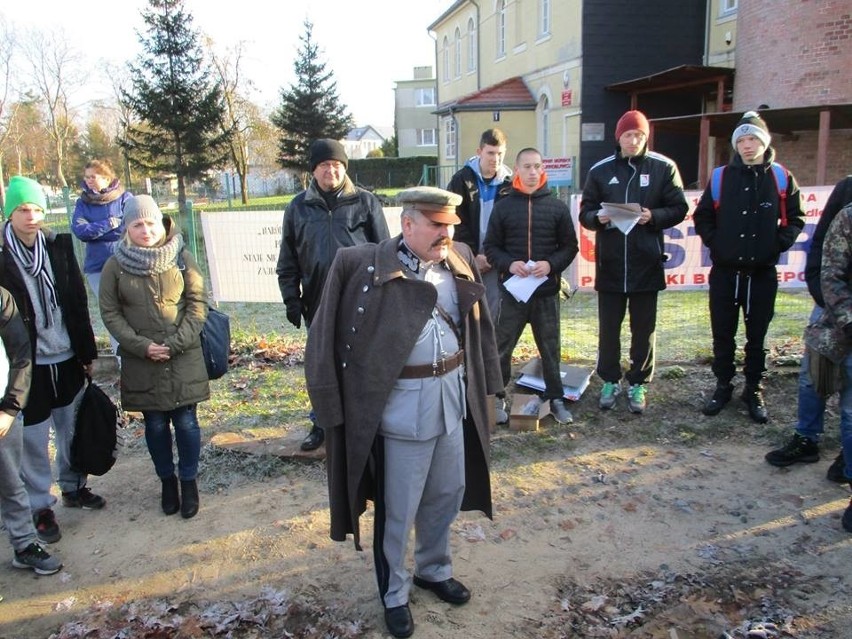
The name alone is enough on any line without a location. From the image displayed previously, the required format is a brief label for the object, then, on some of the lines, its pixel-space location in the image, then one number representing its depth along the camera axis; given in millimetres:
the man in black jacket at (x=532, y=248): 4988
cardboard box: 5195
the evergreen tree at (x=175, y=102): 25453
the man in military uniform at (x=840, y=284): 3625
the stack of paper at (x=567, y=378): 5684
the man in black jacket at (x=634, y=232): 5039
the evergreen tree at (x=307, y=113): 34094
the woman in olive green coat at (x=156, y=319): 3842
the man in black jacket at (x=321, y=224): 4441
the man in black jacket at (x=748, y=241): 4895
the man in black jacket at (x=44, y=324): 3744
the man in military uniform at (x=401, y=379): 2838
